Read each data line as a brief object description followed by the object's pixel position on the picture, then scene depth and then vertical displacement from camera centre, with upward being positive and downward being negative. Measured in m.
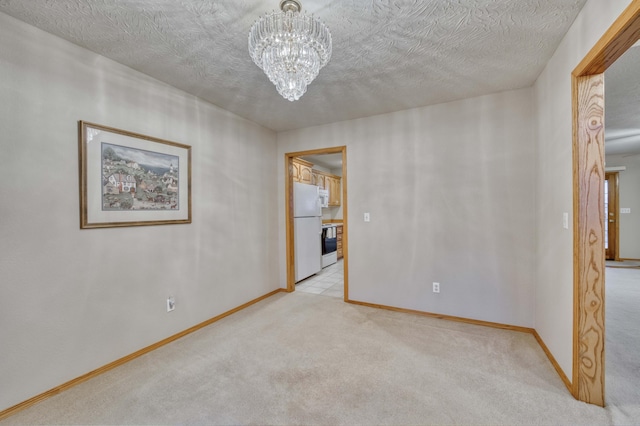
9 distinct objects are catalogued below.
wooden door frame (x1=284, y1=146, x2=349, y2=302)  3.90 +0.05
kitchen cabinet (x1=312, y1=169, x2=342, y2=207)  5.76 +0.68
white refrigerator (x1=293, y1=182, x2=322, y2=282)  4.19 -0.28
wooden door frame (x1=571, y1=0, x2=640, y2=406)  1.59 -0.16
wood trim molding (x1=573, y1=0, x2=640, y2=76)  1.18 +0.83
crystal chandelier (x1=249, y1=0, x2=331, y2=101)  1.40 +0.90
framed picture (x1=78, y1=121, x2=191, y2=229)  1.97 +0.29
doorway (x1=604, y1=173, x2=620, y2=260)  5.84 -0.18
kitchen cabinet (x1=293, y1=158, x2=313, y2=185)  4.62 +0.76
